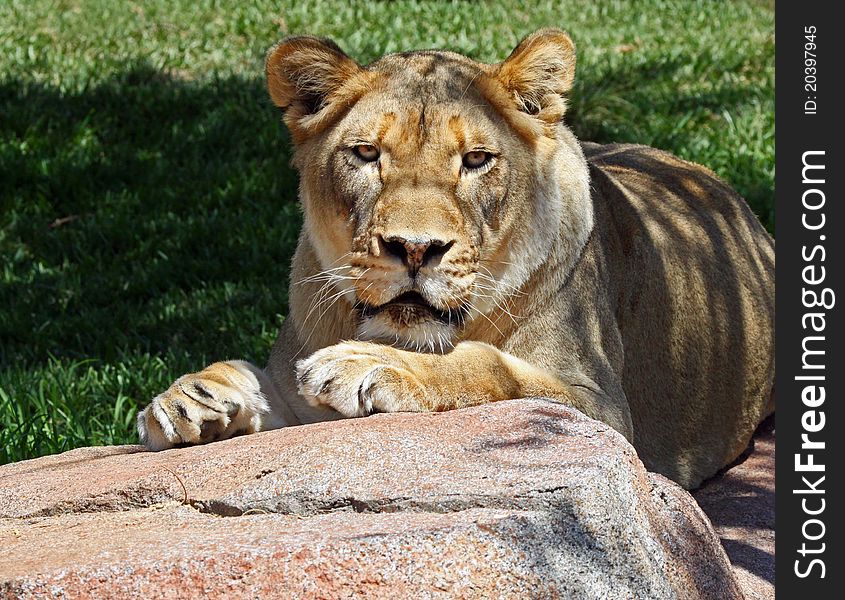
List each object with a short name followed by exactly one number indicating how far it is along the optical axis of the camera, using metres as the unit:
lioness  6.70
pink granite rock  4.64
